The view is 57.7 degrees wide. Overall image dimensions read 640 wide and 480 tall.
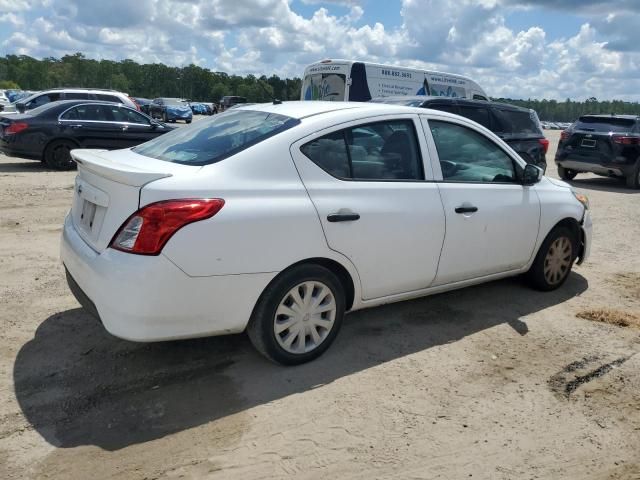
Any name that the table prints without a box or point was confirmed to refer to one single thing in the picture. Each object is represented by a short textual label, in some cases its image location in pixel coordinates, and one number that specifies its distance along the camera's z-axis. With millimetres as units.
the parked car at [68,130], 11938
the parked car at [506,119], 9727
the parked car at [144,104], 41016
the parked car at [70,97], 16000
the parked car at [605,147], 13484
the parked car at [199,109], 60394
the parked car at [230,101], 40366
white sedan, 3213
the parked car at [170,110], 38844
